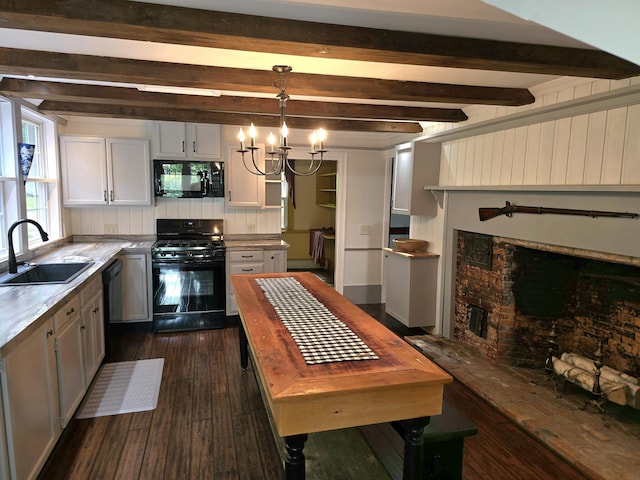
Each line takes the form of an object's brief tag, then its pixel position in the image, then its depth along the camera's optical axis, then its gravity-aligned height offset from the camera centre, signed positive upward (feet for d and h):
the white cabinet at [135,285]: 14.34 -3.23
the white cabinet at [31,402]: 5.96 -3.43
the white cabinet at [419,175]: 14.58 +0.94
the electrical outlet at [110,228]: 15.84 -1.35
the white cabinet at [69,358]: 8.03 -3.48
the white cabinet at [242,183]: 15.72 +0.54
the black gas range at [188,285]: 14.46 -3.23
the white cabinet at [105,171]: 14.44 +0.80
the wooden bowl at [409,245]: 15.33 -1.66
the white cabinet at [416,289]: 14.71 -3.20
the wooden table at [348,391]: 5.05 -2.41
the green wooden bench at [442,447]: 6.49 -3.98
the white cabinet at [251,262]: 15.26 -2.49
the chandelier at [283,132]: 8.18 +1.34
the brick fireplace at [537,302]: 10.42 -2.79
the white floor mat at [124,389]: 9.68 -5.06
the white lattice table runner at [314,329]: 6.03 -2.25
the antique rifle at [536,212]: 8.20 -0.17
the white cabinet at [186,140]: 15.03 +2.03
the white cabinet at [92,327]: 9.83 -3.45
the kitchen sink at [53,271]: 10.42 -2.10
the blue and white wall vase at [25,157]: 11.04 +0.92
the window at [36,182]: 12.70 +0.28
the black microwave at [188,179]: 15.25 +0.62
